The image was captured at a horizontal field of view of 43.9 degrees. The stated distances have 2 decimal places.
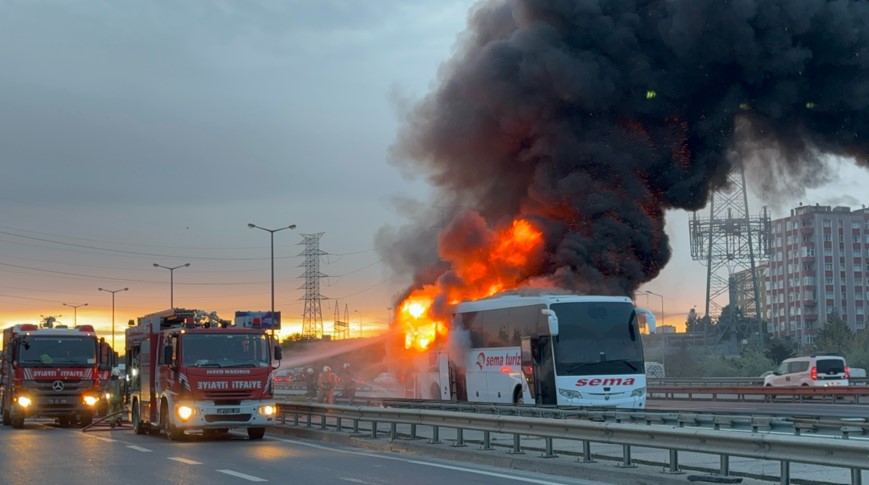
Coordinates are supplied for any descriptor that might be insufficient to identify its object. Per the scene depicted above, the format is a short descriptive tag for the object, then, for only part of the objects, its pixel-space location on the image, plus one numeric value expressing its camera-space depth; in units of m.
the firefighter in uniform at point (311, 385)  42.59
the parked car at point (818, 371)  43.31
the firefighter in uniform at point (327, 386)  33.28
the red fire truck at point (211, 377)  24.02
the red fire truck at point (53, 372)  31.41
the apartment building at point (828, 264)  137.25
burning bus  26.75
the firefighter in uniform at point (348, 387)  37.59
